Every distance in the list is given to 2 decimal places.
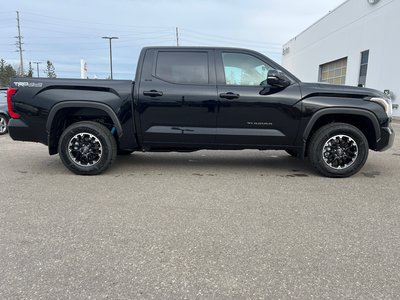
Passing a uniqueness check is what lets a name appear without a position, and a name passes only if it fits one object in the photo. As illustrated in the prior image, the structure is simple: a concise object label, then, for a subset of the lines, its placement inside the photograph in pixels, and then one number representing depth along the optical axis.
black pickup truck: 5.09
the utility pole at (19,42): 59.88
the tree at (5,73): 78.25
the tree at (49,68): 90.81
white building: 17.59
